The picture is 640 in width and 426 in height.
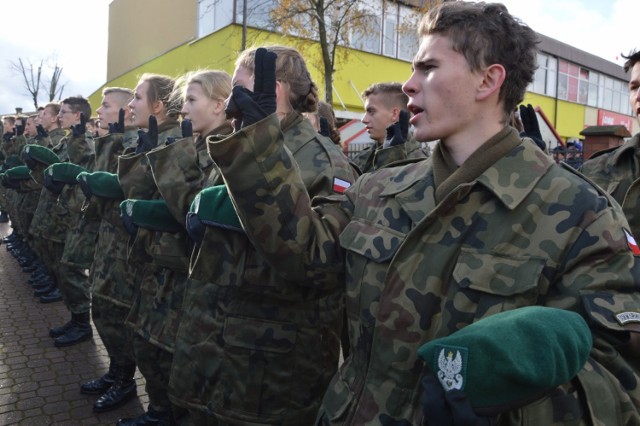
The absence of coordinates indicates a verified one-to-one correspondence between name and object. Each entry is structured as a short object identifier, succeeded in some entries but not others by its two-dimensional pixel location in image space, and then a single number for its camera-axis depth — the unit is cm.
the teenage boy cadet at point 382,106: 475
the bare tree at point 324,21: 1439
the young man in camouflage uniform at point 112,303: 371
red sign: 3225
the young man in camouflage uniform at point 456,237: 121
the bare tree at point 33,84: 4007
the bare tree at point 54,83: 3871
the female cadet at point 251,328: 210
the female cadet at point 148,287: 299
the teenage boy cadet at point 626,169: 249
